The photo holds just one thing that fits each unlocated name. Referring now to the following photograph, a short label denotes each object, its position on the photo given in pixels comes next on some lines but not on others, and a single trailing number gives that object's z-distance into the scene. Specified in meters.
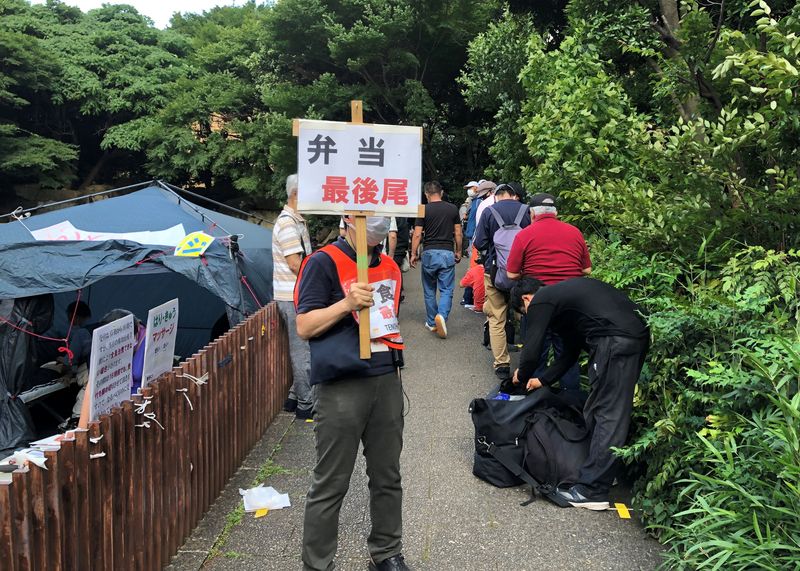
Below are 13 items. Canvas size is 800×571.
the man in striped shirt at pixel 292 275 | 5.06
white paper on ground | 3.91
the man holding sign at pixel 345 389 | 2.80
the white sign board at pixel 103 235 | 7.09
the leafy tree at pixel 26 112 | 20.45
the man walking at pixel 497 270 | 6.24
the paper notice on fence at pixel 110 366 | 3.08
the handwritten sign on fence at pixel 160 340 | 3.48
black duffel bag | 3.88
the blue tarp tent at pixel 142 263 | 5.92
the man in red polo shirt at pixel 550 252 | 4.93
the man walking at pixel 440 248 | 7.52
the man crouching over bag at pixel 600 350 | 3.72
